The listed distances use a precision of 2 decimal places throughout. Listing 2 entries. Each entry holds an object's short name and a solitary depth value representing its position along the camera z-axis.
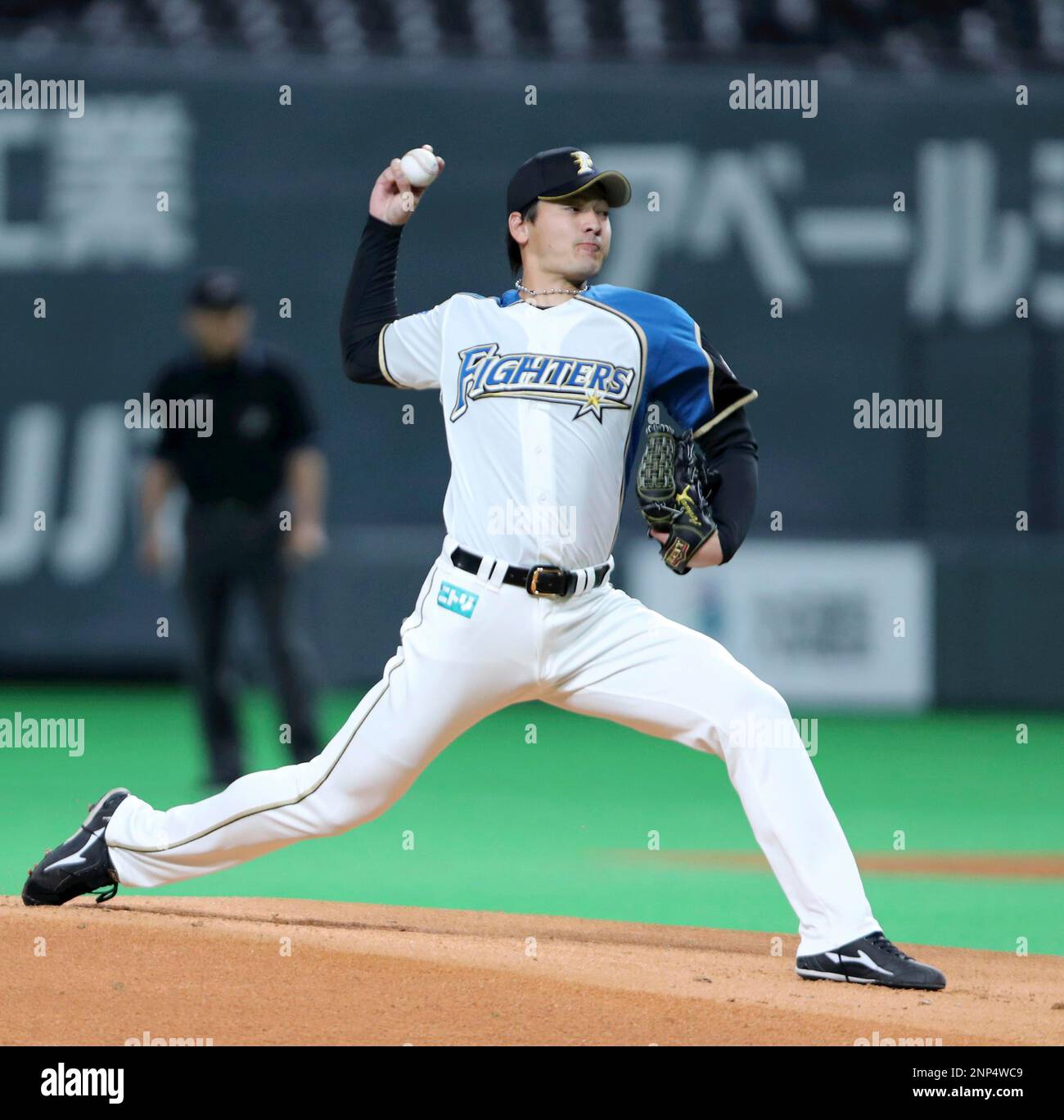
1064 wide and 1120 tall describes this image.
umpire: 16.66
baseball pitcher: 9.18
